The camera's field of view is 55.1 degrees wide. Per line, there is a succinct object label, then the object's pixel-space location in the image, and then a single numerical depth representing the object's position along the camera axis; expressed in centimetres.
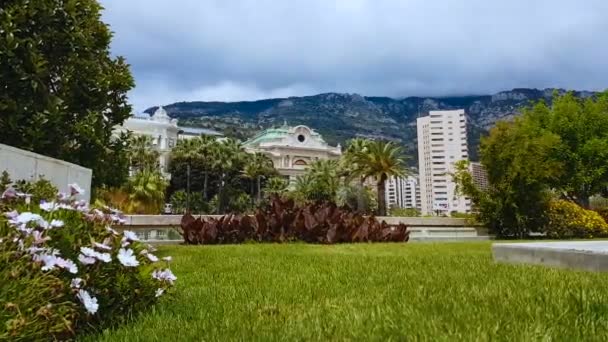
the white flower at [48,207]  385
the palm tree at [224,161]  8162
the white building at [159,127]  10838
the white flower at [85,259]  345
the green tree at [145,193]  4803
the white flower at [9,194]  426
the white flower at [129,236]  417
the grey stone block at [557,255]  624
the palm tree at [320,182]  8144
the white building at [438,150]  14662
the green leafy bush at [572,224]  2530
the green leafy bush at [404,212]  5952
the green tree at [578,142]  3166
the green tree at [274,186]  8626
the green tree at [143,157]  7204
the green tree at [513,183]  2508
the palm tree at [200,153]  8206
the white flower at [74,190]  439
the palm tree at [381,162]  5859
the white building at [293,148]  12644
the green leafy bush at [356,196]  7038
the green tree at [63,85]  979
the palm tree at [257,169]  8469
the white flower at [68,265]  321
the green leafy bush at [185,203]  8046
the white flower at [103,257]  345
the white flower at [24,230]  332
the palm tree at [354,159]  6141
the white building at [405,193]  18600
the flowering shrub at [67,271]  293
